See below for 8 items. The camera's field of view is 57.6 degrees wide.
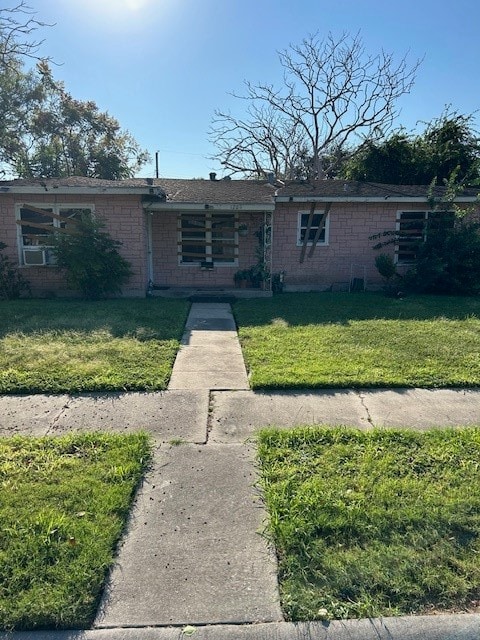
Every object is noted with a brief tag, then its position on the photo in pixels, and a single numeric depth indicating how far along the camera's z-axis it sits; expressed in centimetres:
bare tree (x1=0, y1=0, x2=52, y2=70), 1410
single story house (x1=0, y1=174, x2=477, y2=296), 1253
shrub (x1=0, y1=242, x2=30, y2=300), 1088
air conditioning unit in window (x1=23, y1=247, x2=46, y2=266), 1132
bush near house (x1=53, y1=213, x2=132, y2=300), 1056
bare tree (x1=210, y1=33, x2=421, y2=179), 2688
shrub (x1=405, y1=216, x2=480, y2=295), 1148
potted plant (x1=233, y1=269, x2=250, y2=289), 1283
